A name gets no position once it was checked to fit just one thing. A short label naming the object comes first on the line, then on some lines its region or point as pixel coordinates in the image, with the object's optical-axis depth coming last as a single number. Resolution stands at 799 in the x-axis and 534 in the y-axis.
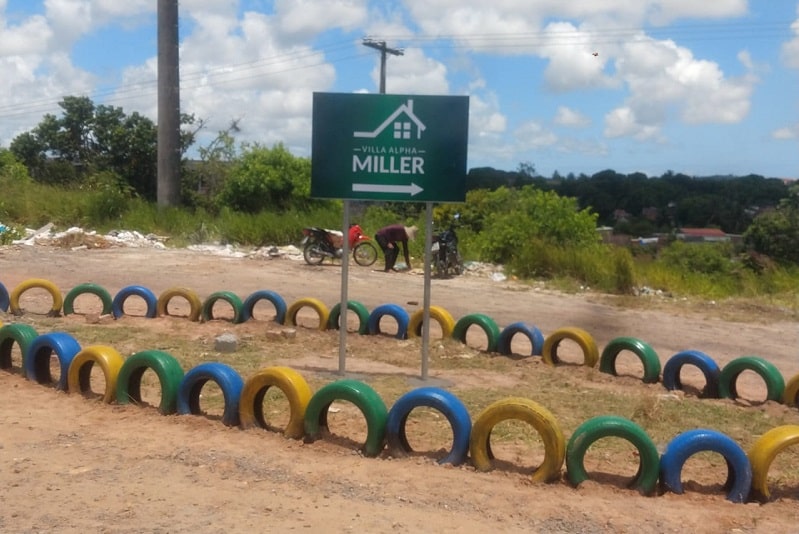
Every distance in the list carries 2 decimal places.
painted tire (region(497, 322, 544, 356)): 10.31
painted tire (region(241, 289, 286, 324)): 11.69
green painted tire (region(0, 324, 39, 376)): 8.20
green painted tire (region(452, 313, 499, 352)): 10.47
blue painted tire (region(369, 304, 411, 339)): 11.07
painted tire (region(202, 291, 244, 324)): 11.61
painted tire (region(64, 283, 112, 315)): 11.87
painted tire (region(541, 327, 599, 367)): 9.87
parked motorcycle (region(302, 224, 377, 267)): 19.64
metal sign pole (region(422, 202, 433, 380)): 8.44
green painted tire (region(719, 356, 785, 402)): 8.60
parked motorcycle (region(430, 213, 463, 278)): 18.41
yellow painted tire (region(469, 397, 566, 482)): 5.66
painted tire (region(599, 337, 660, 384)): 9.34
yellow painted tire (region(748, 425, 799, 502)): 5.55
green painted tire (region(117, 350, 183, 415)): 6.98
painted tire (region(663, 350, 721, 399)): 9.02
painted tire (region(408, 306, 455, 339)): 11.05
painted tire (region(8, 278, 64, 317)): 11.80
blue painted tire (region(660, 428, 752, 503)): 5.56
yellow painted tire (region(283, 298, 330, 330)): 11.38
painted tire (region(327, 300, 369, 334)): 11.32
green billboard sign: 8.37
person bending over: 18.64
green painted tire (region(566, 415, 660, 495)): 5.60
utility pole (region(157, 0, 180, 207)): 27.64
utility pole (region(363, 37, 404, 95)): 34.06
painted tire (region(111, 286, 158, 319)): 11.70
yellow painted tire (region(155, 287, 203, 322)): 11.73
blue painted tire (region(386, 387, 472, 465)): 6.00
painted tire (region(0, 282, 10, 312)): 11.99
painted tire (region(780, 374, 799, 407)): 8.45
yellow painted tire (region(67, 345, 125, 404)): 7.31
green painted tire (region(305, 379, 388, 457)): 6.15
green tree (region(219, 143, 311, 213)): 27.62
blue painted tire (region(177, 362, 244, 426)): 6.70
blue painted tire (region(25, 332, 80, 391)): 7.79
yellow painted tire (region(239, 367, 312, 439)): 6.45
